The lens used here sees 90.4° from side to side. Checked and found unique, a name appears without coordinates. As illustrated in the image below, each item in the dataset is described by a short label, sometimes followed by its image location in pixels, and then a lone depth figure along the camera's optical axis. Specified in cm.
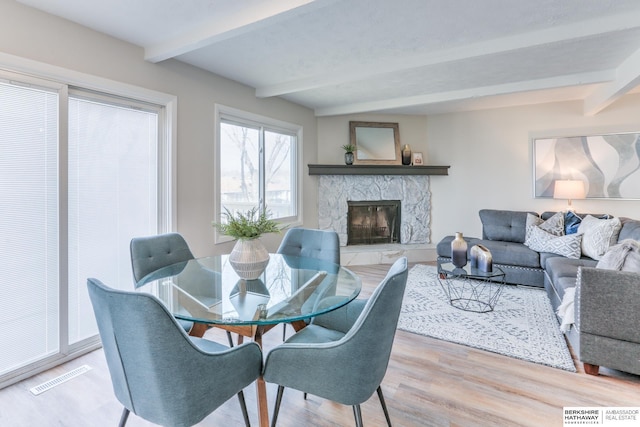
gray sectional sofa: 193
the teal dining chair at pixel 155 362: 106
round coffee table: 309
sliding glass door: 207
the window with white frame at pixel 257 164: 371
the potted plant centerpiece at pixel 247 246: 200
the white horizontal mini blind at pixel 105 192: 240
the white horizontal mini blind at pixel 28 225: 205
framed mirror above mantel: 545
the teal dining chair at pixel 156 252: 219
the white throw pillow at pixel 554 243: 352
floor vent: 199
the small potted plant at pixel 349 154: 522
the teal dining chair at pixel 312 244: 257
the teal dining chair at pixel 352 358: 124
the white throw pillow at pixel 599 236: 333
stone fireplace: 533
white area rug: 240
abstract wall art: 422
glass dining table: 147
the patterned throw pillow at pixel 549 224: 394
